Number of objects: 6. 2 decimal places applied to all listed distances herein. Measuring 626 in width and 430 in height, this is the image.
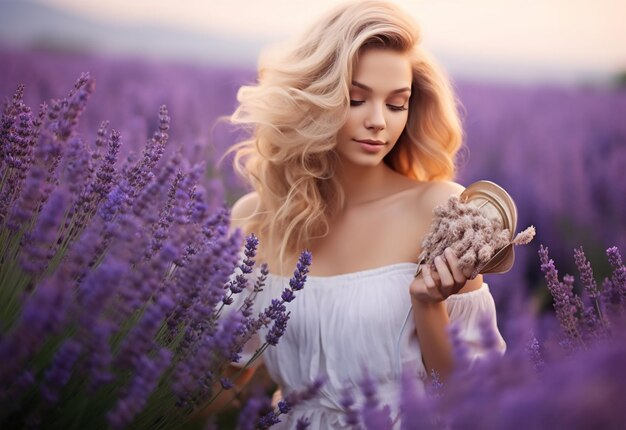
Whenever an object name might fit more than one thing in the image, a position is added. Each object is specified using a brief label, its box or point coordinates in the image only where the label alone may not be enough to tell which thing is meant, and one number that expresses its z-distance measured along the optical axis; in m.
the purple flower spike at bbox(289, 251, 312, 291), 1.37
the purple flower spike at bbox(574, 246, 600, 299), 1.41
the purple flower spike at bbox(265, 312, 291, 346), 1.33
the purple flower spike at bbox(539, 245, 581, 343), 1.31
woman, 1.83
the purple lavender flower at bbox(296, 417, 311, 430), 1.13
